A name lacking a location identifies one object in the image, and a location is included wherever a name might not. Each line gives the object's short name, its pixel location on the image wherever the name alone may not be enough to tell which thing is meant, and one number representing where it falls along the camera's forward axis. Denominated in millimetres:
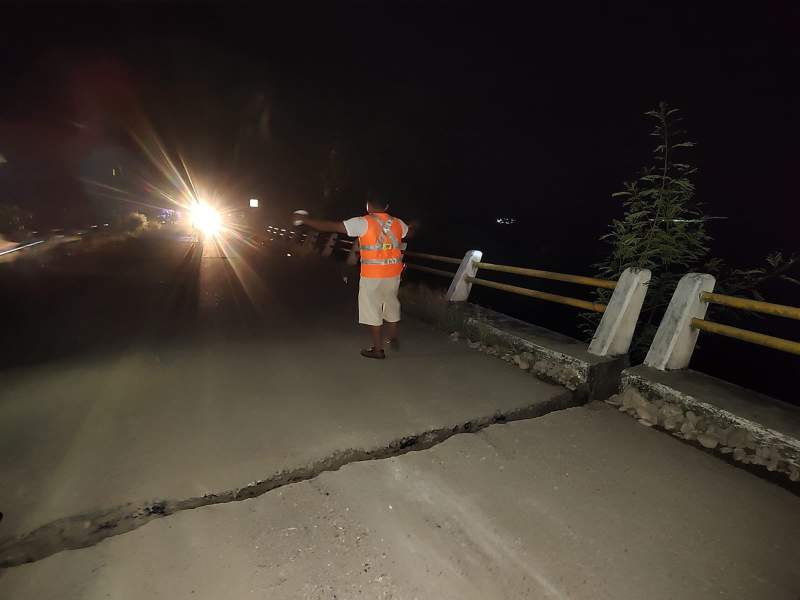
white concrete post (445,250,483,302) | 6051
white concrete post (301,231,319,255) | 16164
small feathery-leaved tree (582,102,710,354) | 4090
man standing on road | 4305
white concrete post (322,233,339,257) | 14539
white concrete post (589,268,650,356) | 3941
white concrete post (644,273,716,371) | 3576
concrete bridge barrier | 2830
